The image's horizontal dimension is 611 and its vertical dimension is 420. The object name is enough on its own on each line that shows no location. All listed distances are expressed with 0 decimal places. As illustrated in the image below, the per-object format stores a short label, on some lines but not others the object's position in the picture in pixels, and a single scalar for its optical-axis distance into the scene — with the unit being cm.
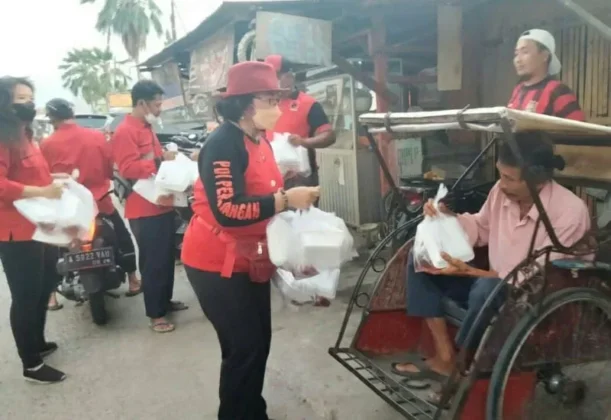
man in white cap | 348
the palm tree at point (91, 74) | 3759
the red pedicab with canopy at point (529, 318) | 232
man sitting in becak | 259
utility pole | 2945
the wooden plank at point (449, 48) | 606
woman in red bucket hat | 243
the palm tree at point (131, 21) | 3431
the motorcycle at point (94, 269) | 462
